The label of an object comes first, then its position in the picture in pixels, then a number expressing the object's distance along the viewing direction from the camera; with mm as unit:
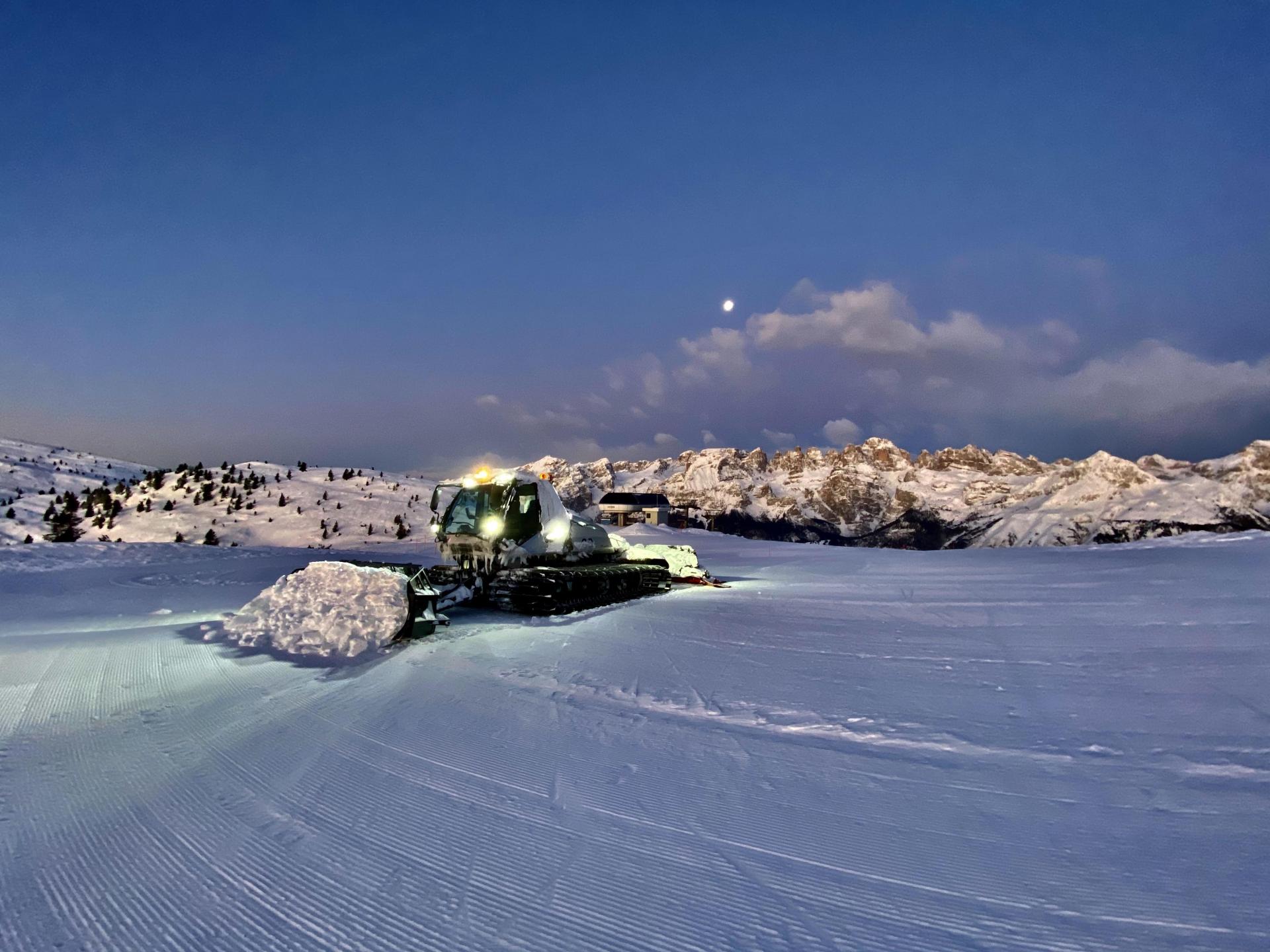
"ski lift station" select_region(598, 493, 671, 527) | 88562
